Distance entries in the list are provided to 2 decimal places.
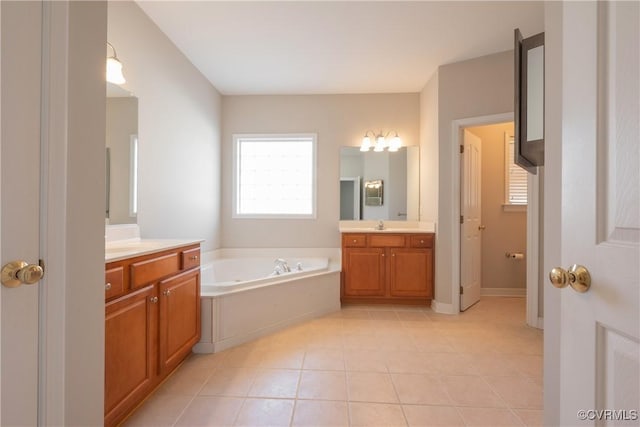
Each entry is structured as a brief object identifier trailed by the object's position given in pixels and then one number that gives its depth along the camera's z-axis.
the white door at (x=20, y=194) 0.64
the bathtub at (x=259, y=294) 2.20
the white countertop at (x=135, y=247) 1.35
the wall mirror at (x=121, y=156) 1.91
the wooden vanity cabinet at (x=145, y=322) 1.29
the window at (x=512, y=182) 3.80
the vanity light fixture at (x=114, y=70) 1.79
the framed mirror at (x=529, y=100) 1.14
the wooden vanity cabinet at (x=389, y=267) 3.24
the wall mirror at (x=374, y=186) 3.84
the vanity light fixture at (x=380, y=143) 3.76
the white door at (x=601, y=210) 0.54
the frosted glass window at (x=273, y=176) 3.89
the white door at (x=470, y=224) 3.14
